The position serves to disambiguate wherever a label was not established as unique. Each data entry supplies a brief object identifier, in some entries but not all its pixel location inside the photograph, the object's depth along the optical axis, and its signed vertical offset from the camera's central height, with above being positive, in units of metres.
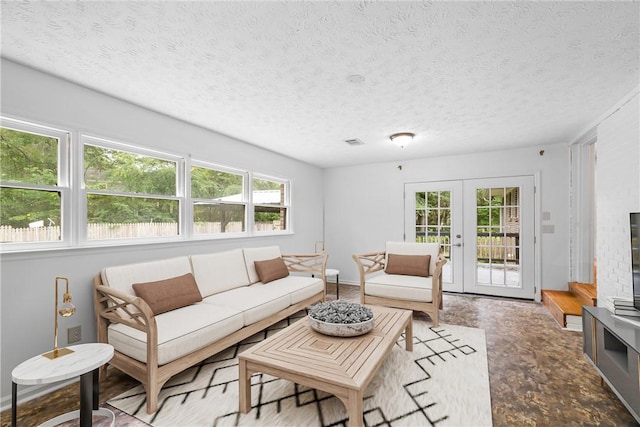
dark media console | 1.77 -0.95
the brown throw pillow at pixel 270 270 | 3.87 -0.72
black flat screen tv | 2.25 -0.31
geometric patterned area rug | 1.94 -1.31
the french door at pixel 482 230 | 4.78 -0.25
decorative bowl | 2.26 -0.86
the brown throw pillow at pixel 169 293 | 2.56 -0.70
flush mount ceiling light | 3.97 +1.04
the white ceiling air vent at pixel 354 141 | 4.35 +1.09
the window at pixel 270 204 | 4.78 +0.18
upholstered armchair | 3.63 -0.86
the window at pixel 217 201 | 3.78 +0.19
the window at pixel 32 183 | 2.25 +0.26
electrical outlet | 2.45 -0.99
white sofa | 2.12 -0.87
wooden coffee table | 1.70 -0.94
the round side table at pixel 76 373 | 1.63 -0.88
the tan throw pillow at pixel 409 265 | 4.14 -0.70
